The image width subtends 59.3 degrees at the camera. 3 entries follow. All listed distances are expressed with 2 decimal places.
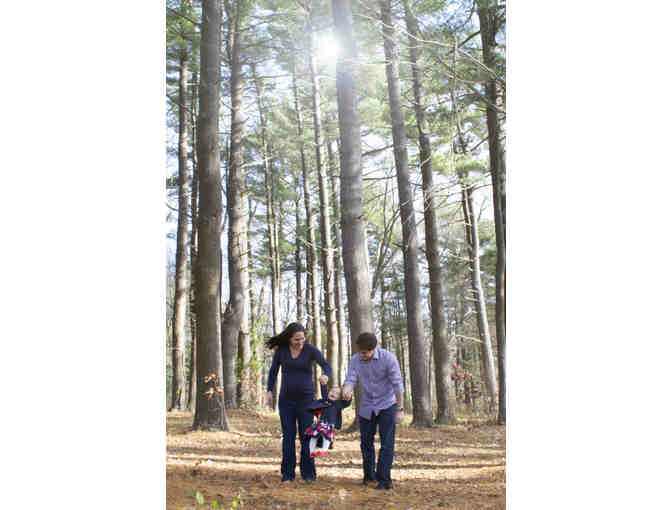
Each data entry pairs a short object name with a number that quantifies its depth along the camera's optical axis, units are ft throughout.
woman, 17.25
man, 16.71
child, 17.19
